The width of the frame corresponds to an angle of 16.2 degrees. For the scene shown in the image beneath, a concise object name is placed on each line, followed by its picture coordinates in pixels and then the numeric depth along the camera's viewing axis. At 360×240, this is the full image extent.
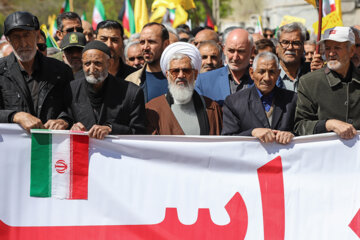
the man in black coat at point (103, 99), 10.07
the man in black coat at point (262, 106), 10.38
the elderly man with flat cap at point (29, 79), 9.86
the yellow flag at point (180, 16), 24.30
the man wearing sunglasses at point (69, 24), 15.75
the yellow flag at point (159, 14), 23.58
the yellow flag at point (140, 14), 22.08
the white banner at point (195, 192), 9.44
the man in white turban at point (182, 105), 10.67
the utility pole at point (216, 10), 59.76
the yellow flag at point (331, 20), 16.22
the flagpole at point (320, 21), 15.76
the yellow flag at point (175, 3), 22.64
